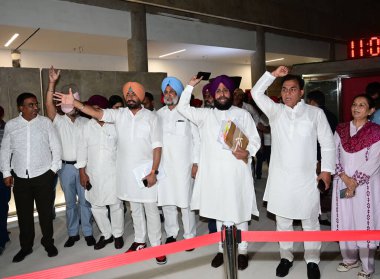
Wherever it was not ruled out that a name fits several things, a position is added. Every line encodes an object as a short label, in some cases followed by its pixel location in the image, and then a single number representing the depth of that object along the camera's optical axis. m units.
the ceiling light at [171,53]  11.97
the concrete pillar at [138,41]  8.74
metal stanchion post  2.26
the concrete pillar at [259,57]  11.96
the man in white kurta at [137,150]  3.80
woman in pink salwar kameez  3.18
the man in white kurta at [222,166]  3.46
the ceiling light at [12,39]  8.66
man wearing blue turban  4.02
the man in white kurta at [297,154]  3.22
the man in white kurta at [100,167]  4.20
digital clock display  7.50
